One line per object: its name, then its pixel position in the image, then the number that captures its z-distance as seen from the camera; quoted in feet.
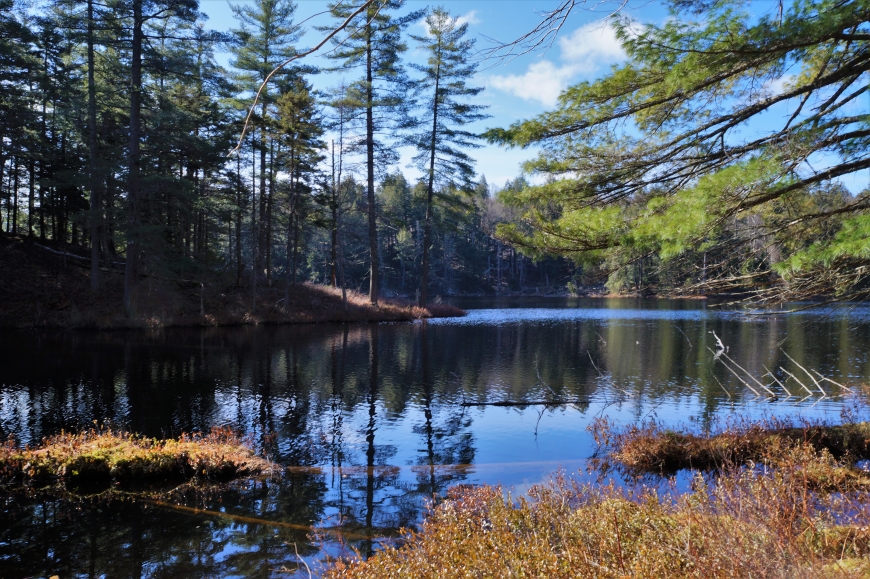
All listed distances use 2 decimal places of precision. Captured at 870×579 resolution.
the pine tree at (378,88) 91.97
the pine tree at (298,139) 91.66
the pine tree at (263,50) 93.71
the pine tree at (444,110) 102.58
